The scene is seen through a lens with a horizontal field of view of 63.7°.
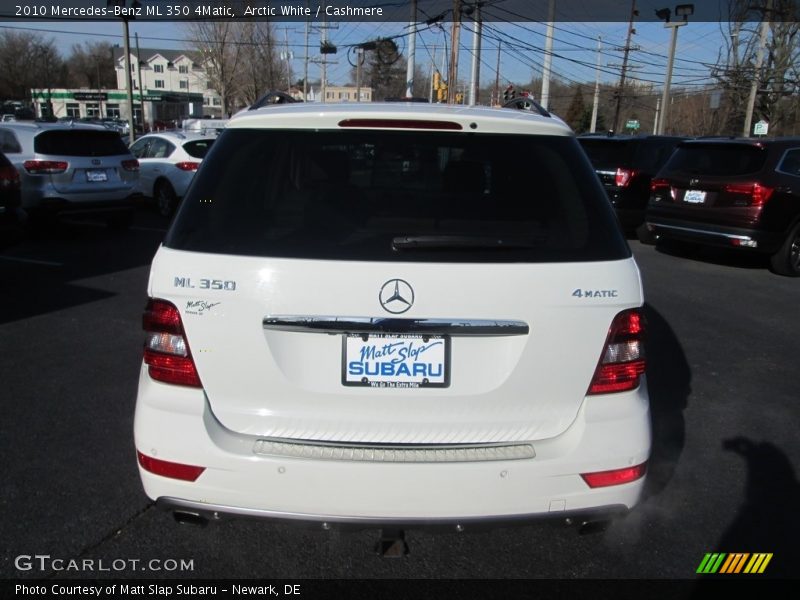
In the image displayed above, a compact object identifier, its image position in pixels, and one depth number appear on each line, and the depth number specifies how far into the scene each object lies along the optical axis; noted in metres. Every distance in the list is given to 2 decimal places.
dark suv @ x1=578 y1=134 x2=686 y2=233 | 11.73
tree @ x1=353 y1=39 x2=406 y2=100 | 77.88
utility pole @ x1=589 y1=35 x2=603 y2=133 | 47.80
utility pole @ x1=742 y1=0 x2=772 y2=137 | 27.06
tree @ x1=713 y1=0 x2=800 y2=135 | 30.13
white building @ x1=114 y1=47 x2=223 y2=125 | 78.50
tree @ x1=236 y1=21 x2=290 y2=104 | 40.47
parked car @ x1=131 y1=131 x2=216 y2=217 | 12.34
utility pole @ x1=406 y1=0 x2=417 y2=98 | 28.61
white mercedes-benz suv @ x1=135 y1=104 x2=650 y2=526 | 2.09
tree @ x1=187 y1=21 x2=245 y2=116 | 39.72
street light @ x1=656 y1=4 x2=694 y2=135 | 26.70
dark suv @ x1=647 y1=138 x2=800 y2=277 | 8.72
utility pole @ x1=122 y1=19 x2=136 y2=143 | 19.44
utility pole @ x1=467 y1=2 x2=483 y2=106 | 26.66
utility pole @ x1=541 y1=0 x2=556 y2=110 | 26.22
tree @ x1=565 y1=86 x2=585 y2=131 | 72.00
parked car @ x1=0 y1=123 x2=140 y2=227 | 9.75
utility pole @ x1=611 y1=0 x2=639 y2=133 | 47.22
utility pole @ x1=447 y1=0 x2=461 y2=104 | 24.50
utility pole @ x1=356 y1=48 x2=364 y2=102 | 35.94
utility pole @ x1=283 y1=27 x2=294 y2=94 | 47.53
